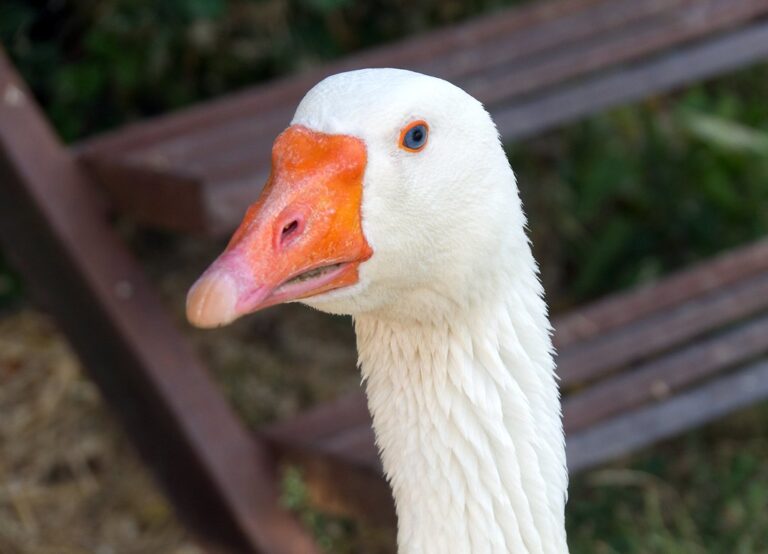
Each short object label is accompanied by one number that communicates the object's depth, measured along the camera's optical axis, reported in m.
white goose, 1.04
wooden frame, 1.41
